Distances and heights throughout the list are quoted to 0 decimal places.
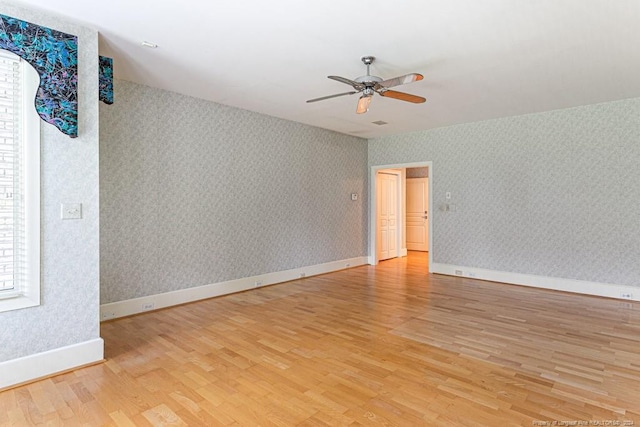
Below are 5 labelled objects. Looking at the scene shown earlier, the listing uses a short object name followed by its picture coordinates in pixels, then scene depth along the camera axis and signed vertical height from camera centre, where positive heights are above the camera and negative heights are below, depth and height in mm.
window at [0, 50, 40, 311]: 2562 +188
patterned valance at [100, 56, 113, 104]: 3283 +1235
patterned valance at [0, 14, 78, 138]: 2566 +1155
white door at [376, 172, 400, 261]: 8258 -116
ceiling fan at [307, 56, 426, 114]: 3170 +1212
